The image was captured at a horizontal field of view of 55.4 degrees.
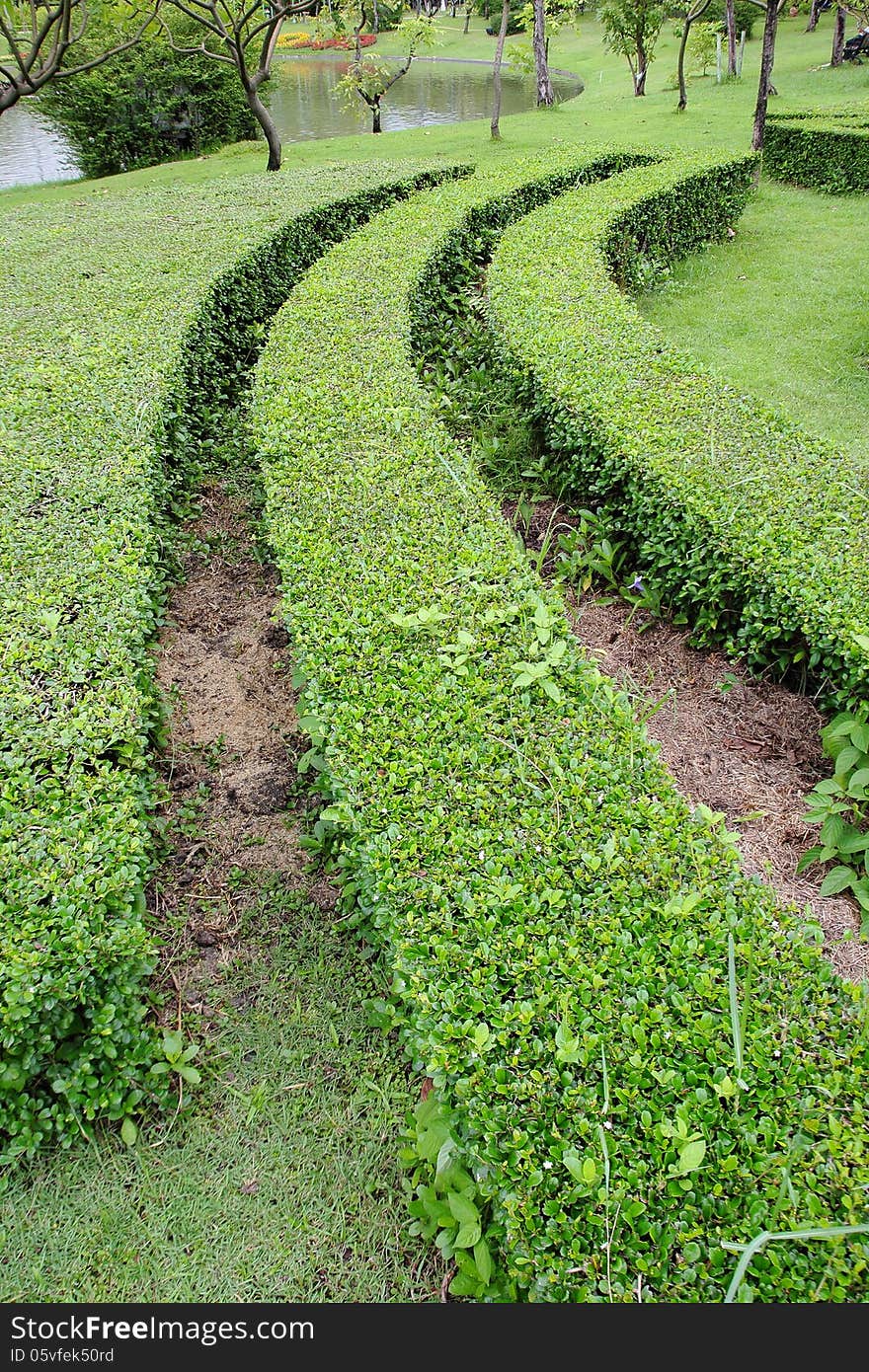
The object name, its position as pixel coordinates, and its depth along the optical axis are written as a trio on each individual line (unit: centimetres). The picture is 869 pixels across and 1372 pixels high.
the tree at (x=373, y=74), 1724
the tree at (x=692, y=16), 1602
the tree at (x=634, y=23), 1697
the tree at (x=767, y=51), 1131
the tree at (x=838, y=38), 1981
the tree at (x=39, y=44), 744
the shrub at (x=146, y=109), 1633
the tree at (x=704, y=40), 1914
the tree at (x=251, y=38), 1123
